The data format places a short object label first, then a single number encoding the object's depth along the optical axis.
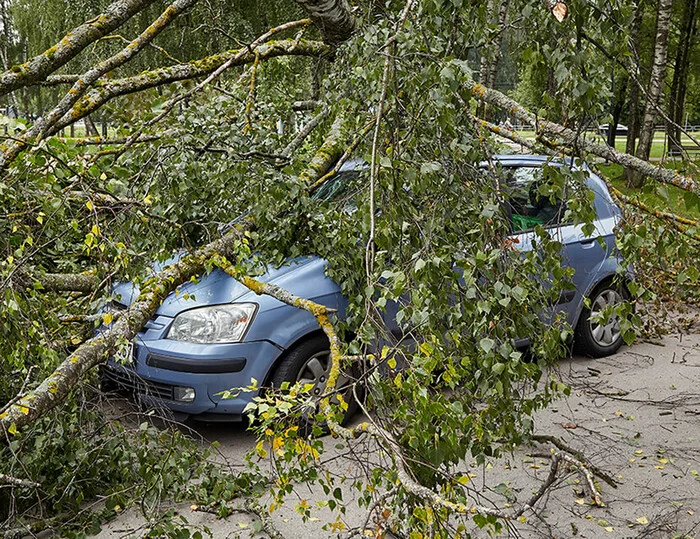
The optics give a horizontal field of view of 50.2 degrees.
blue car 4.29
